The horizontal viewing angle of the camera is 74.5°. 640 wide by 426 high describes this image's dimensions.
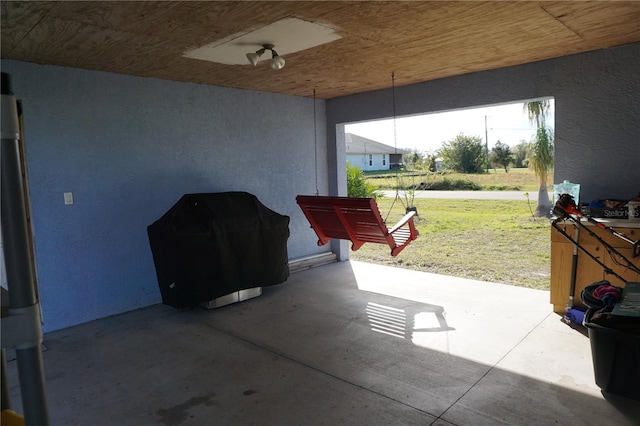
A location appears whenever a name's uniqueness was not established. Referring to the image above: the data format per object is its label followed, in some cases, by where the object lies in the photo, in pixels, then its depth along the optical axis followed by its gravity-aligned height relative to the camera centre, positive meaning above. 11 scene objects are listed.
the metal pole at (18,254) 0.94 -0.16
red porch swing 4.46 -0.59
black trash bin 2.64 -1.29
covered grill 4.49 -0.79
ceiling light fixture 3.86 +1.08
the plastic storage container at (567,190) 4.47 -0.30
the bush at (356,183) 9.23 -0.29
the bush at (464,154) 16.98 +0.49
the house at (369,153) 29.67 +1.19
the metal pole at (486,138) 17.45 +1.11
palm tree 9.86 +0.43
